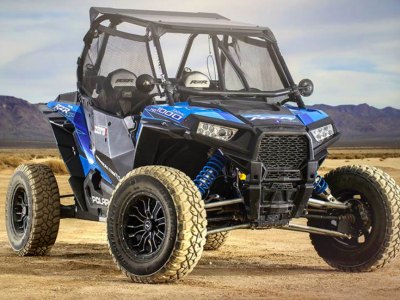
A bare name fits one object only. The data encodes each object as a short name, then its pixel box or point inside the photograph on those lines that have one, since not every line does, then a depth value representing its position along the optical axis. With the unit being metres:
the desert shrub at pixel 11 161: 47.63
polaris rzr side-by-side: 9.36
